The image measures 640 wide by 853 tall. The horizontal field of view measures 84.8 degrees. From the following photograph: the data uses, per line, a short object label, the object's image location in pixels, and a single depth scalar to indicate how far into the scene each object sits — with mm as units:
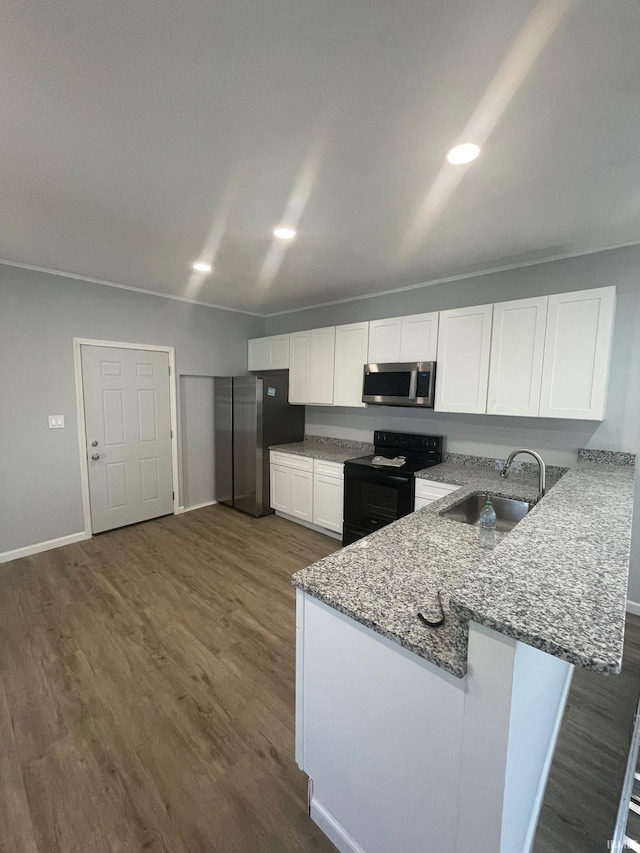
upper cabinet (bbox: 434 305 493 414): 2822
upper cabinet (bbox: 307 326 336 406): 3887
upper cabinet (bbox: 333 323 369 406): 3617
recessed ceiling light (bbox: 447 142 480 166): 1479
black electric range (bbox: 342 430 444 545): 3034
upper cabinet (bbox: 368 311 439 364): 3125
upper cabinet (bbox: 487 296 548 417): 2566
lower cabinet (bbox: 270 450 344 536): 3623
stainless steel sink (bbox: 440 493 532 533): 2213
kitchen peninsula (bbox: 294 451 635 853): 777
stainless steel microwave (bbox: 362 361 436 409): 3121
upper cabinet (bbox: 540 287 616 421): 2318
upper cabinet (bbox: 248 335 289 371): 4414
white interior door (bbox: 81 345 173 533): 3639
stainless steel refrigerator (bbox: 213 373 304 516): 4152
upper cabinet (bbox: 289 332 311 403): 4133
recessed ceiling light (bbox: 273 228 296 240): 2344
